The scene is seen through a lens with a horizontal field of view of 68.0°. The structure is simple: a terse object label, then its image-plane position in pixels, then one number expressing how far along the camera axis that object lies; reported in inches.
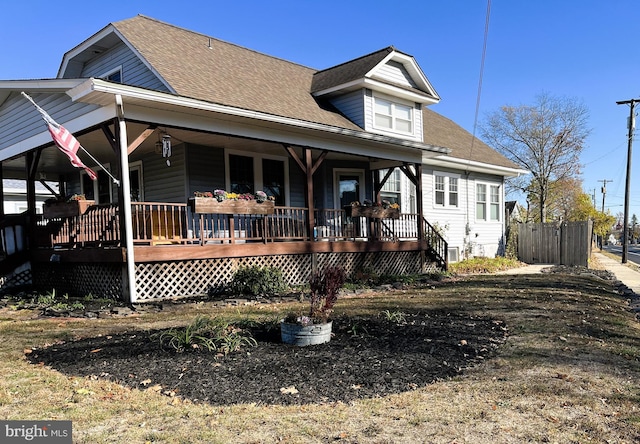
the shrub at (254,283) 391.5
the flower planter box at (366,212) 520.4
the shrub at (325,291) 213.2
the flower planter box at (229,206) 375.9
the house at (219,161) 370.3
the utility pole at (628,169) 922.7
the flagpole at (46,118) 318.6
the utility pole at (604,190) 2610.7
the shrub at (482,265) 634.8
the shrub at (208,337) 204.5
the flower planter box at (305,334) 211.8
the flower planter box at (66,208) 379.2
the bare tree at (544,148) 1237.7
